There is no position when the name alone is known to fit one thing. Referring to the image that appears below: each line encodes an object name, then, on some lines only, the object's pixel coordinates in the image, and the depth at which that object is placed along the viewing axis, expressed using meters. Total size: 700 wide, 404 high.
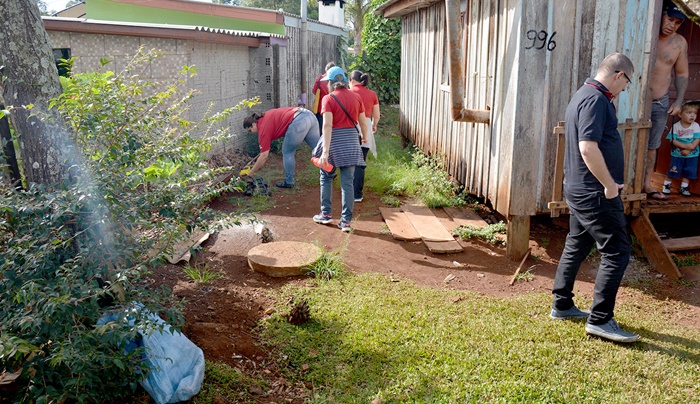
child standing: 6.52
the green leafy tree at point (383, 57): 16.81
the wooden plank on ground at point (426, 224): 6.50
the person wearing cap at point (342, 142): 6.46
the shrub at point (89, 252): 2.72
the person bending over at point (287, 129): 8.59
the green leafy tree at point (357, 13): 25.70
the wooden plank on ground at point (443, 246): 6.15
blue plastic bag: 3.19
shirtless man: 5.87
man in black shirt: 4.05
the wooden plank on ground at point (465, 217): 6.90
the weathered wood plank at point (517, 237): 5.84
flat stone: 5.39
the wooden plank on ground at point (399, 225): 6.55
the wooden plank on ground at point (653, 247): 5.55
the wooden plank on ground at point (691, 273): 5.51
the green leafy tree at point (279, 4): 37.94
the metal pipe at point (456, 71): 5.88
